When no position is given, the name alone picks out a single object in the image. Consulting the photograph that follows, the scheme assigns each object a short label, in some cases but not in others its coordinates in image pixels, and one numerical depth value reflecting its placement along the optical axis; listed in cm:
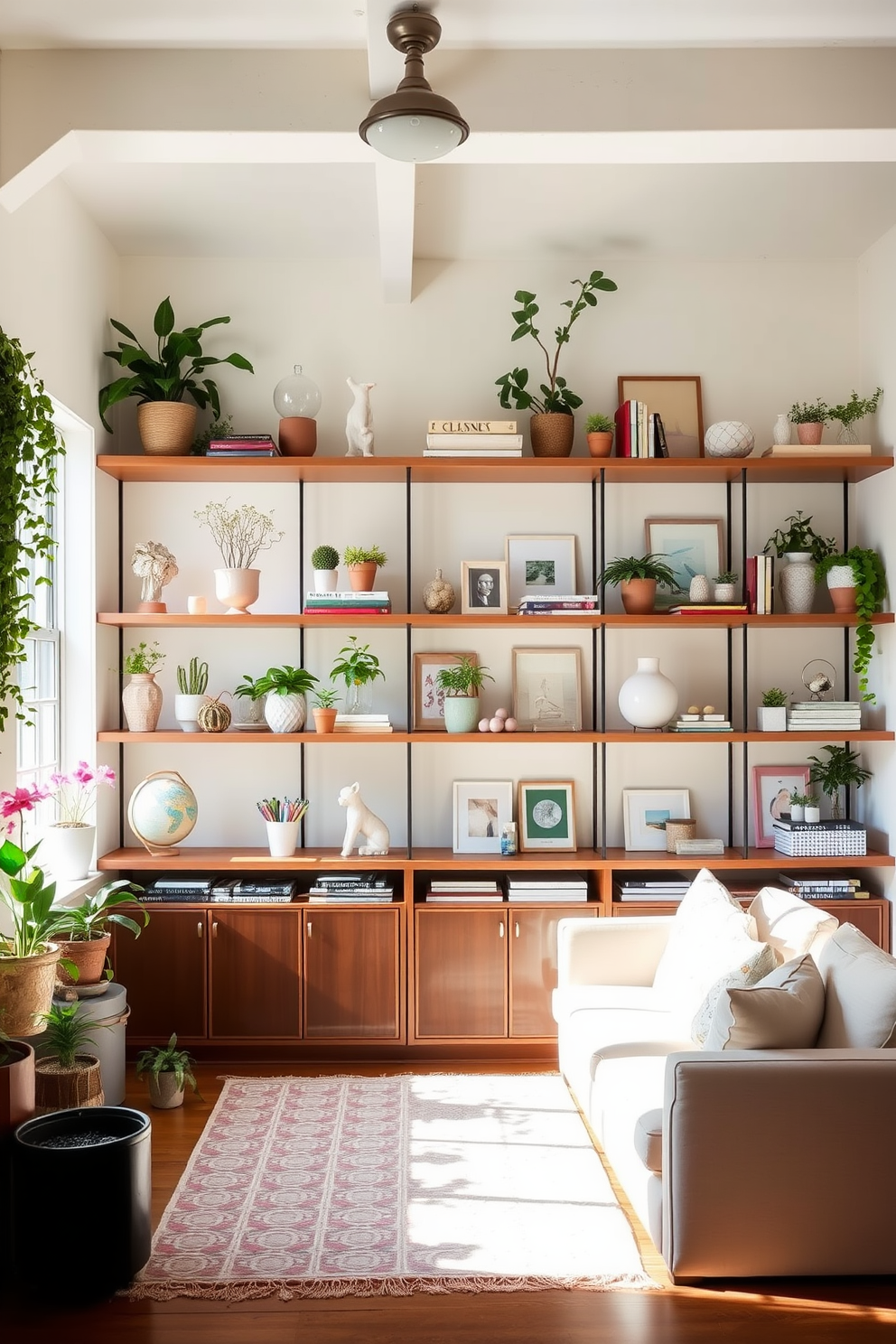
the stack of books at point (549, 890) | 455
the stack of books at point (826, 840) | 456
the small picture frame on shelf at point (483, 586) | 481
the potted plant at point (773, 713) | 469
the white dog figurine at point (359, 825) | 458
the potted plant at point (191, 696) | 469
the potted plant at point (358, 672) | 467
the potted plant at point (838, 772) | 477
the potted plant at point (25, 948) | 300
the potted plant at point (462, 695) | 465
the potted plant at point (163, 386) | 459
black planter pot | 271
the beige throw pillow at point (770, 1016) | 288
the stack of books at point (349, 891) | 452
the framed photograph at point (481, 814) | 478
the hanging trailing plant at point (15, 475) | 298
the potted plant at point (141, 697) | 462
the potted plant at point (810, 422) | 468
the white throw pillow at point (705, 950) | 330
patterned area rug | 287
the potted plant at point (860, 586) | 461
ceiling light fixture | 289
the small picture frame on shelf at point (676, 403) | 488
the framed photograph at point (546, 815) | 481
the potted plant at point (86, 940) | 362
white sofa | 274
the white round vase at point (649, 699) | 464
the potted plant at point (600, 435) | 462
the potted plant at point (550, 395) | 462
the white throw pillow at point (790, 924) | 346
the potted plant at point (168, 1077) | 399
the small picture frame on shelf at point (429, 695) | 486
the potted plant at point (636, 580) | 464
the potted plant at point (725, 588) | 469
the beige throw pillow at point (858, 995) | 285
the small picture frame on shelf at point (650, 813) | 483
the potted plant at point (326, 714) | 455
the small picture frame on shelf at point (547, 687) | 486
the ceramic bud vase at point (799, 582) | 476
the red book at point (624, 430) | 465
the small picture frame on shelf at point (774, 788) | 488
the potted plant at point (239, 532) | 486
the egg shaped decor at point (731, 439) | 462
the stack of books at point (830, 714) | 467
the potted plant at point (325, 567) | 463
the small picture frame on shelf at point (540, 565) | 489
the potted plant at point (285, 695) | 462
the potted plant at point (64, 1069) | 332
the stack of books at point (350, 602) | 460
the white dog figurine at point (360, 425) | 465
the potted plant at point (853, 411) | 471
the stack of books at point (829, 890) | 457
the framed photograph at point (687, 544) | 491
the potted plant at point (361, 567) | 464
